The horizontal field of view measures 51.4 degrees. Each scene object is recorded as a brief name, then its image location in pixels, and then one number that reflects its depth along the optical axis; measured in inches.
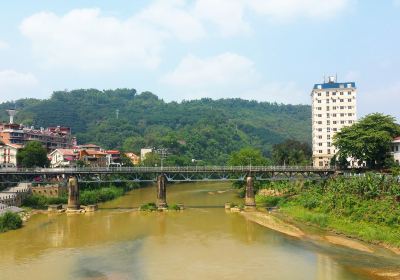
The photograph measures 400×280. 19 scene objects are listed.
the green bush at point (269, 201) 3274.1
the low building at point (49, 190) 3442.4
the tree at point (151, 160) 6250.0
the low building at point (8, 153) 4709.6
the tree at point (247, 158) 4288.9
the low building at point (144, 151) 7539.4
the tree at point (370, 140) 2994.6
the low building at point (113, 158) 5275.6
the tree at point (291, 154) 4570.9
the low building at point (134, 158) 6918.3
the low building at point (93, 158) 4822.8
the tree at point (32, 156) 4065.2
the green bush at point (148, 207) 3058.6
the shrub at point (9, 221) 2229.3
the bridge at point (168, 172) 3186.5
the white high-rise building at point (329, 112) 4685.0
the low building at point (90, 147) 5998.0
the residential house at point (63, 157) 4717.0
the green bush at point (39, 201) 3132.4
